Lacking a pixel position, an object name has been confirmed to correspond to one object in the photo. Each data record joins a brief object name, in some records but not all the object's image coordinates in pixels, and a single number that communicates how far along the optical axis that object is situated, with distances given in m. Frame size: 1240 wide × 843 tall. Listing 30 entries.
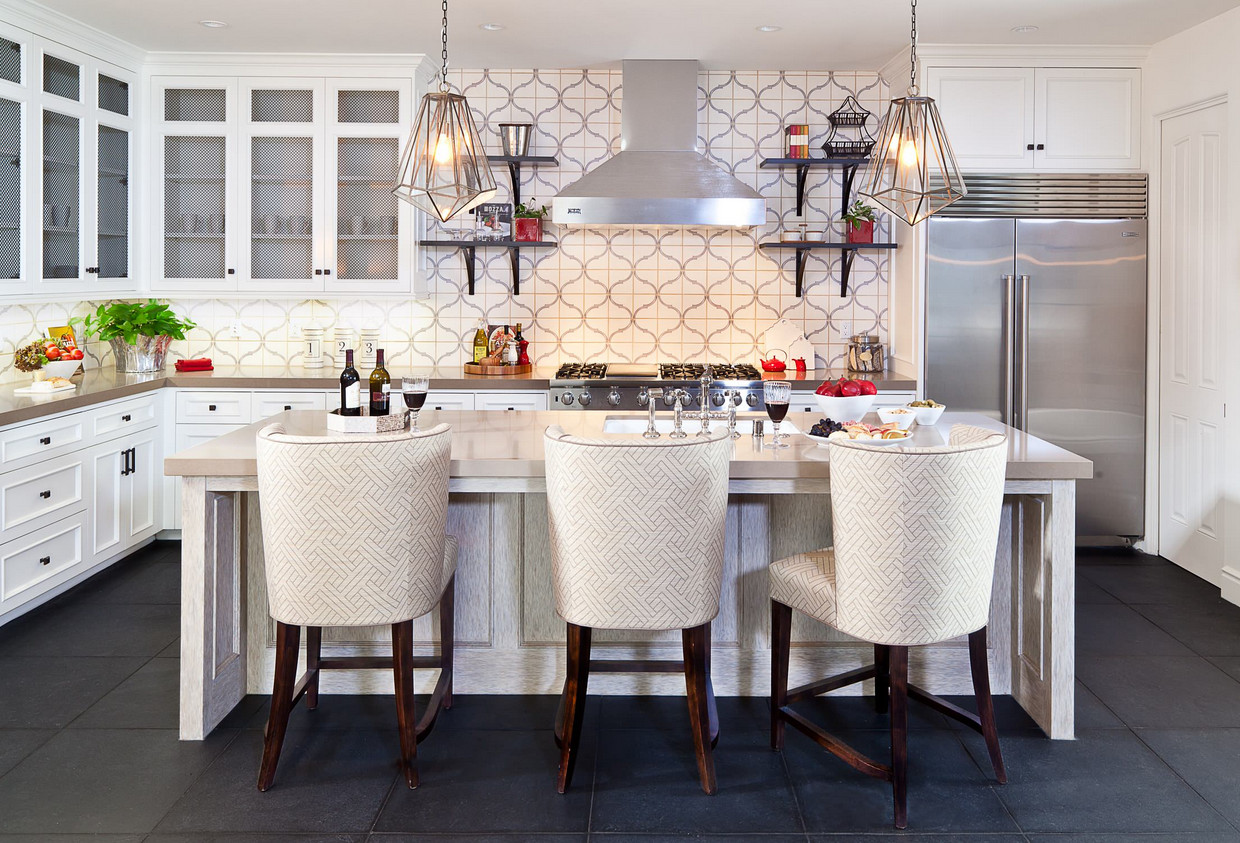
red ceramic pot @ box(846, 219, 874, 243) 5.20
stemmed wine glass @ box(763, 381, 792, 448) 2.94
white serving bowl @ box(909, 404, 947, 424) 3.23
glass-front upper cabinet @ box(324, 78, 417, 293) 5.03
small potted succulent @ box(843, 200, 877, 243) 5.17
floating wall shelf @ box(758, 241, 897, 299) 5.14
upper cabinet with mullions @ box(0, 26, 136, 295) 4.09
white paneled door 4.37
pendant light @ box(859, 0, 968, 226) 2.73
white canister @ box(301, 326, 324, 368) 5.32
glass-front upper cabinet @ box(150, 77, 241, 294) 5.03
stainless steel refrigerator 4.84
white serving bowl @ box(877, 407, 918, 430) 3.01
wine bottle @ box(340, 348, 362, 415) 2.92
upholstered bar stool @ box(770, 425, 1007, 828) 2.33
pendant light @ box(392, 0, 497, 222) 2.62
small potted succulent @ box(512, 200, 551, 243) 5.23
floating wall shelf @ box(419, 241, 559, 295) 5.16
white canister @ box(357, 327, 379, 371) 5.36
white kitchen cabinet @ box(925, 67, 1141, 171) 4.82
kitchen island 2.89
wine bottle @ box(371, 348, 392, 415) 2.94
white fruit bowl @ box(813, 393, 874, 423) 3.14
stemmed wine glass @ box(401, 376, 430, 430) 2.94
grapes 2.98
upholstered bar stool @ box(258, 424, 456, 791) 2.38
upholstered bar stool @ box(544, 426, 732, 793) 2.36
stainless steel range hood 4.60
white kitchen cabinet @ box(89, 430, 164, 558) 4.34
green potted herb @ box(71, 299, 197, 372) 4.76
